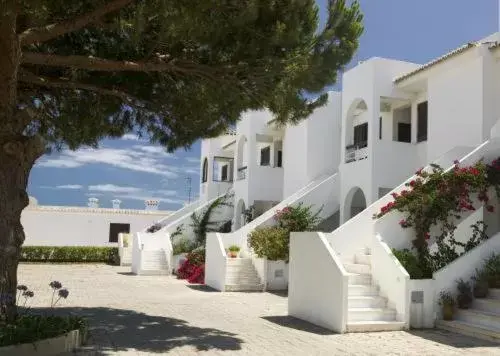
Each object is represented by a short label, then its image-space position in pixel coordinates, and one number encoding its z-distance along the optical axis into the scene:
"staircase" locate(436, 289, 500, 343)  10.60
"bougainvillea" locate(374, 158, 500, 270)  12.91
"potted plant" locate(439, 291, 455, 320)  11.70
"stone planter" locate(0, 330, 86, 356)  7.52
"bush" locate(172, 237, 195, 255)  28.08
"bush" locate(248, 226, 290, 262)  19.23
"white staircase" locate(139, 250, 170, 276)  26.41
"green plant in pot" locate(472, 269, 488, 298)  11.70
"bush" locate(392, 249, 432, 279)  12.05
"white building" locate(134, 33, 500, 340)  11.92
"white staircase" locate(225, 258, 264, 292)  19.48
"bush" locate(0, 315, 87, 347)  7.72
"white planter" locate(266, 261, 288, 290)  19.50
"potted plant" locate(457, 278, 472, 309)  11.68
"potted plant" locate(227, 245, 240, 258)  20.90
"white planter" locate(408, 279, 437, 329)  11.71
